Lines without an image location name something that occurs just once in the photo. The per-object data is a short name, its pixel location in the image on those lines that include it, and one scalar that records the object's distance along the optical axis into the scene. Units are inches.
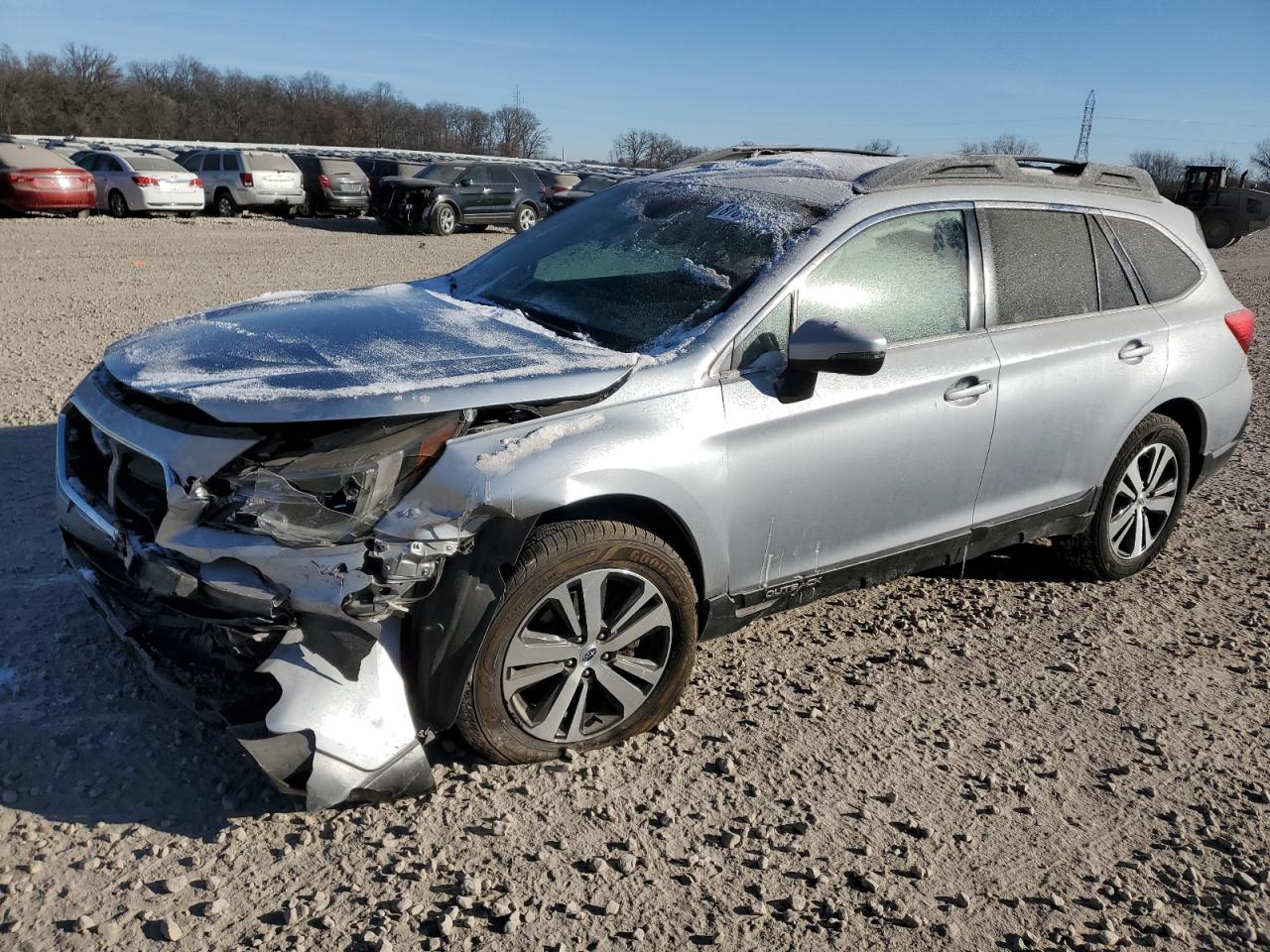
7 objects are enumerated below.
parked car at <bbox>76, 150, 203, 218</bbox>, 884.6
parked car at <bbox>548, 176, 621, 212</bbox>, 901.7
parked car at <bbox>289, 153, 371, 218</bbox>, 1031.0
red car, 780.0
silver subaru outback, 111.8
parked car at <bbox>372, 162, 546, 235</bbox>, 886.4
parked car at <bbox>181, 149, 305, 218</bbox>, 971.9
